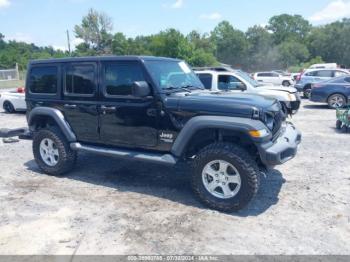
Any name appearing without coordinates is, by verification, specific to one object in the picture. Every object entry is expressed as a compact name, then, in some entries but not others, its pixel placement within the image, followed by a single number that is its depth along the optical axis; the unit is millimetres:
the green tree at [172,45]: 37369
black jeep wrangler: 4406
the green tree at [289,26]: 105525
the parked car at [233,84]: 10711
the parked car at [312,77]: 18109
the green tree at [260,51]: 77562
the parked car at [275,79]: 25852
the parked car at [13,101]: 14978
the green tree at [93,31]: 68250
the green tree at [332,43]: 70006
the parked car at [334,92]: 13992
